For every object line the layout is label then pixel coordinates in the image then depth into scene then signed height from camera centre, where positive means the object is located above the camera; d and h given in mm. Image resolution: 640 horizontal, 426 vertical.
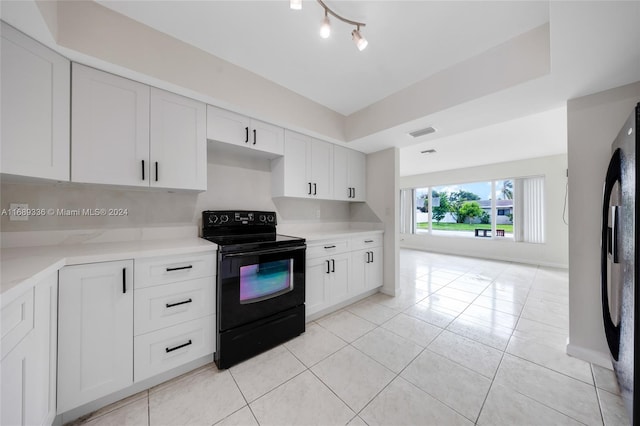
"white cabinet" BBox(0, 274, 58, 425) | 849 -634
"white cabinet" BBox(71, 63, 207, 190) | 1522 +615
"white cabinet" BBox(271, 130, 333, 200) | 2650 +567
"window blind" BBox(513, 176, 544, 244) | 5227 +92
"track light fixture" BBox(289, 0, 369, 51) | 1421 +1228
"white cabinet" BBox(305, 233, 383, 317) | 2474 -714
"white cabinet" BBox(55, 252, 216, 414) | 1284 -711
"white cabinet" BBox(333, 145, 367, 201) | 3193 +603
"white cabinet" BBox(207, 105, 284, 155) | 2080 +841
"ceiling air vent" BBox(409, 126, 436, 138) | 2611 +996
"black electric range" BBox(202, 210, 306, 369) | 1759 -642
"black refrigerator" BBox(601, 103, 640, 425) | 1078 -268
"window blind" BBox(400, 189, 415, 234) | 7547 +59
